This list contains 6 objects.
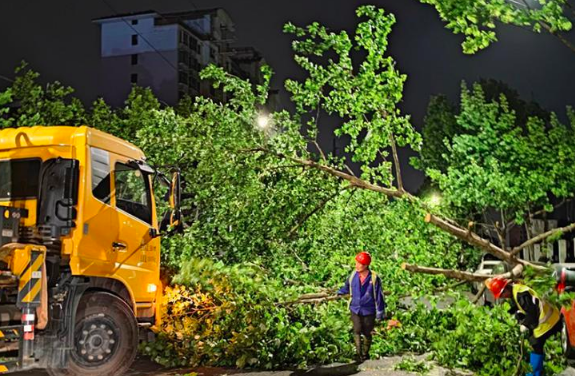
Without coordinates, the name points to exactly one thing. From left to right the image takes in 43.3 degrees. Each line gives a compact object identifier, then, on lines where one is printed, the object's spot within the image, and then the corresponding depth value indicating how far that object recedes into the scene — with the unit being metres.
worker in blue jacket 9.73
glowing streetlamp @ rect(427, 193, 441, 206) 12.12
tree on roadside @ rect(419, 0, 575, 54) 8.05
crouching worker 7.84
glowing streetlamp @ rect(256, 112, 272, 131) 12.14
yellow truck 7.59
